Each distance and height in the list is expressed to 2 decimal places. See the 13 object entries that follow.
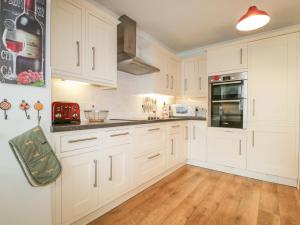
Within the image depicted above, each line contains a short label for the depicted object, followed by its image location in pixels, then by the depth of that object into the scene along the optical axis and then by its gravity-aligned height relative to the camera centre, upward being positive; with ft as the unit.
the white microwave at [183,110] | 11.11 +0.12
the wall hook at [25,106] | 3.42 +0.11
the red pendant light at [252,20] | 4.83 +2.89
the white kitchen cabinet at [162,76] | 9.32 +2.19
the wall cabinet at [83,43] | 5.10 +2.42
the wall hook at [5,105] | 3.16 +0.11
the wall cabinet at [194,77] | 11.04 +2.45
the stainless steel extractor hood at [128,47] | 7.29 +2.95
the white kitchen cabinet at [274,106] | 7.60 +0.31
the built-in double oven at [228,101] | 8.82 +0.65
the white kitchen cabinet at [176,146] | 8.94 -2.00
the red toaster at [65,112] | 5.09 -0.02
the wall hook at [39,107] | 3.62 +0.10
